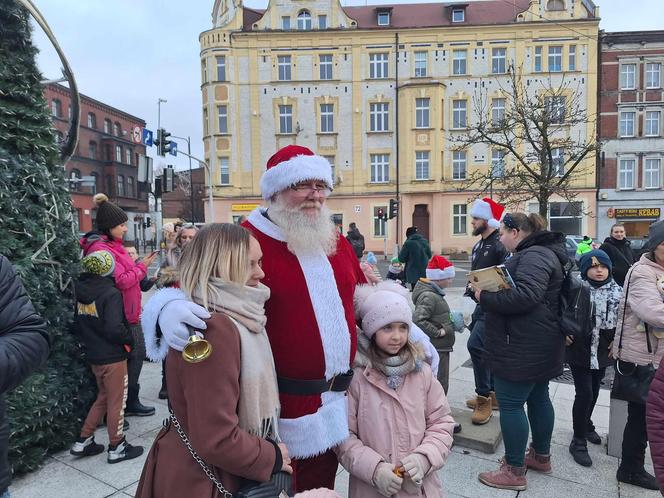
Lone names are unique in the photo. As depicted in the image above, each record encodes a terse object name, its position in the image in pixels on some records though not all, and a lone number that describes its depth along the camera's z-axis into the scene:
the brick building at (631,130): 28.22
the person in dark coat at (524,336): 2.92
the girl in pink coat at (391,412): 2.11
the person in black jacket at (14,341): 1.56
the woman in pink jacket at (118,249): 3.78
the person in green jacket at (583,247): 8.24
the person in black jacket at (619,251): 6.51
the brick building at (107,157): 37.72
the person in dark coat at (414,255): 9.79
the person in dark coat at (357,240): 10.62
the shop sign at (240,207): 28.56
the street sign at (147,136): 13.85
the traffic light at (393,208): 22.84
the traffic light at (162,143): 14.24
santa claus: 2.04
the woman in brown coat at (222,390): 1.46
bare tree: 10.11
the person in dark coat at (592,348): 3.55
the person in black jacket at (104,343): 3.47
